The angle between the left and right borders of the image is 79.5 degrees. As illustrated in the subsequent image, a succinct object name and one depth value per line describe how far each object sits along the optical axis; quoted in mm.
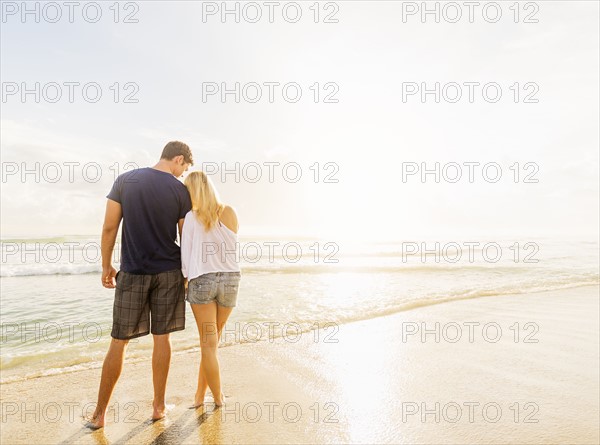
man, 3201
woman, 3252
